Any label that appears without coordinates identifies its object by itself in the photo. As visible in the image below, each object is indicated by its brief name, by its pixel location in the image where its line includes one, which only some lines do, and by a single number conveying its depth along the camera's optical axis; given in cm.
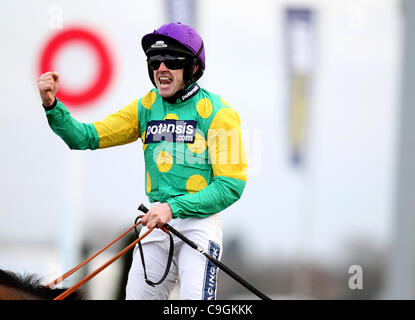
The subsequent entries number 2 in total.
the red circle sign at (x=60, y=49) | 1301
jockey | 649
